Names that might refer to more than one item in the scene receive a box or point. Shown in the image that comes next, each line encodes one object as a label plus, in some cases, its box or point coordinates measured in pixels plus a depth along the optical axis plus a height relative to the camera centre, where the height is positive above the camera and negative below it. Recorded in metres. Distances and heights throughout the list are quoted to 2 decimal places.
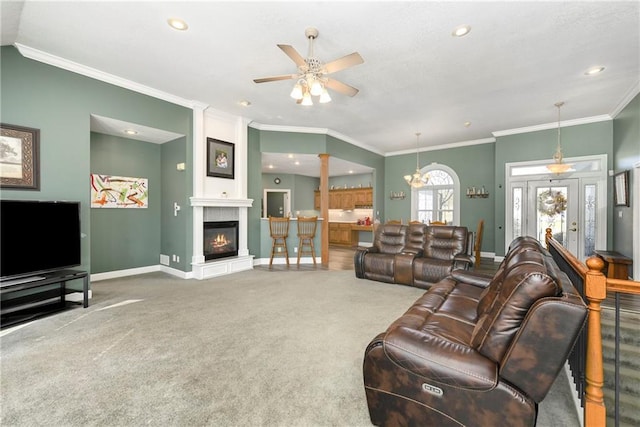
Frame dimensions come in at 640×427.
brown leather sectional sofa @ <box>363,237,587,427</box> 1.19 -0.75
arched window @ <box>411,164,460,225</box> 7.85 +0.38
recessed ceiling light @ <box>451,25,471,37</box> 2.79 +1.90
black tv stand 2.83 -1.02
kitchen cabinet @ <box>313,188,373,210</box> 9.57 +0.43
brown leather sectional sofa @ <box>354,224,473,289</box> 4.22 -0.75
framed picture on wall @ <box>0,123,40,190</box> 3.04 +0.62
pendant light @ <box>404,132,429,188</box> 6.79 +0.80
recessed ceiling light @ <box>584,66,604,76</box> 3.62 +1.91
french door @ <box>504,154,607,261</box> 5.53 +0.16
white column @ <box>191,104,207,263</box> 4.88 +0.63
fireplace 5.14 -0.58
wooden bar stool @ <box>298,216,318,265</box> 6.05 -0.47
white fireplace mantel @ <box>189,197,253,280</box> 4.87 -0.62
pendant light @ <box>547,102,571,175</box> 4.81 +0.79
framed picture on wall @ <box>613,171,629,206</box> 4.48 +0.38
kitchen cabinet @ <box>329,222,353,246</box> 9.52 -0.82
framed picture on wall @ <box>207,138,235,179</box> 5.12 +1.02
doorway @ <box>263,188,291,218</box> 10.07 +0.31
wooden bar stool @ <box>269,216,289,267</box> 5.91 -0.49
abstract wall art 4.69 +0.35
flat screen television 2.86 -0.30
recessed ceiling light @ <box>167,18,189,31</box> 2.71 +1.91
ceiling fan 2.64 +1.46
